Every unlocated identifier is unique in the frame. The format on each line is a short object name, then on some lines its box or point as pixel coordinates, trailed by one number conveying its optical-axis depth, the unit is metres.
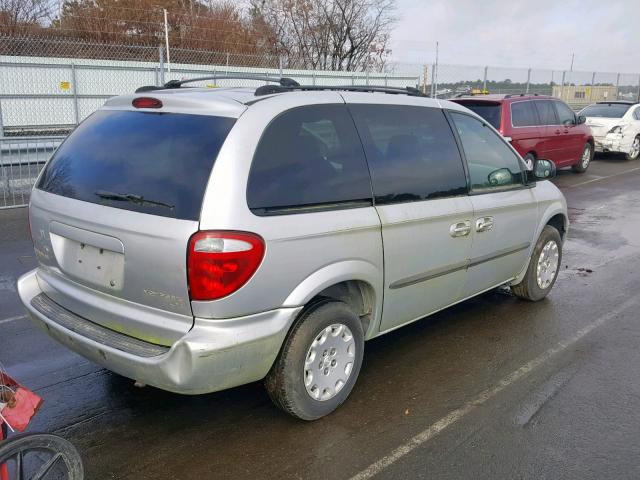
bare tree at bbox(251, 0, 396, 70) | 26.61
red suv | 10.99
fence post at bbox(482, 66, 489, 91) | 21.75
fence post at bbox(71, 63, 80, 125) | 13.48
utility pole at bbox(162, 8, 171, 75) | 14.95
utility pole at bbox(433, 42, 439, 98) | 19.55
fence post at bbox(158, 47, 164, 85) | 13.15
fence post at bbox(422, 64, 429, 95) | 19.72
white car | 16.53
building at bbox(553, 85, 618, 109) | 26.72
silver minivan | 2.79
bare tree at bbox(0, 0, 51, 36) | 18.38
